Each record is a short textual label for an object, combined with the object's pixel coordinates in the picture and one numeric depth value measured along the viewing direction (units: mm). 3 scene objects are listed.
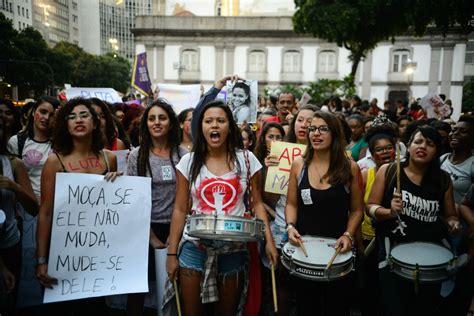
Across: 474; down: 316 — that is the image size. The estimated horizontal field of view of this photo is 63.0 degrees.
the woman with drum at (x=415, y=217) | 2906
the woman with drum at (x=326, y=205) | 2822
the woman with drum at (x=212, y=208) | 2717
